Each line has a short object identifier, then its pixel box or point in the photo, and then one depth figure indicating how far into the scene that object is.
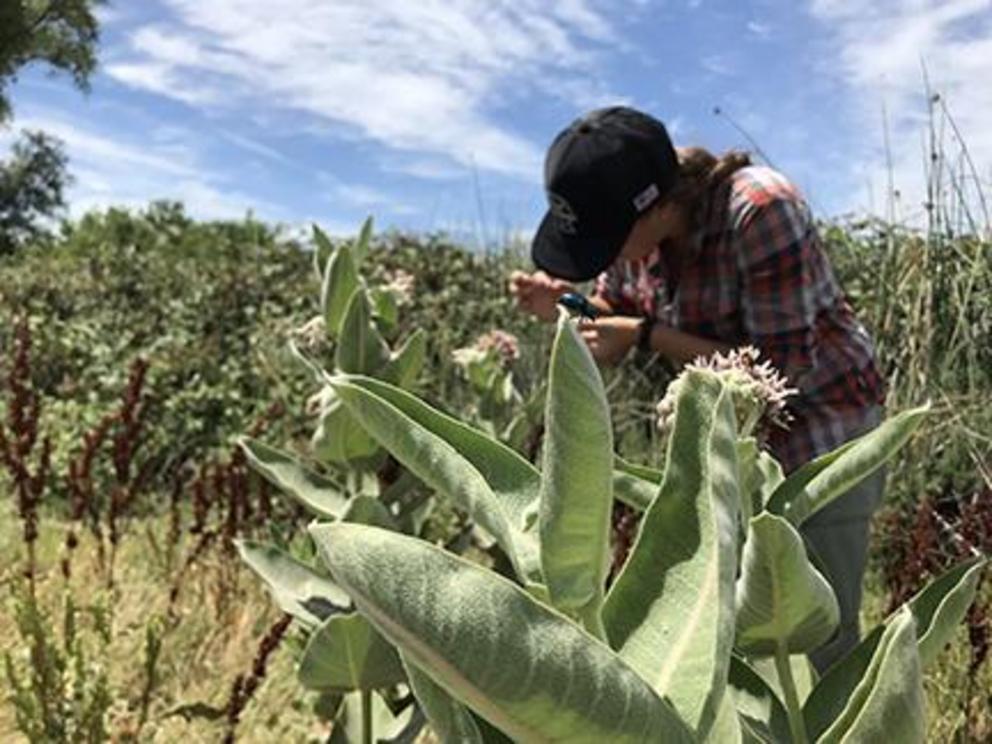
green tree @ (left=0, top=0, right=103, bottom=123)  25.92
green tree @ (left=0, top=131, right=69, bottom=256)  28.34
